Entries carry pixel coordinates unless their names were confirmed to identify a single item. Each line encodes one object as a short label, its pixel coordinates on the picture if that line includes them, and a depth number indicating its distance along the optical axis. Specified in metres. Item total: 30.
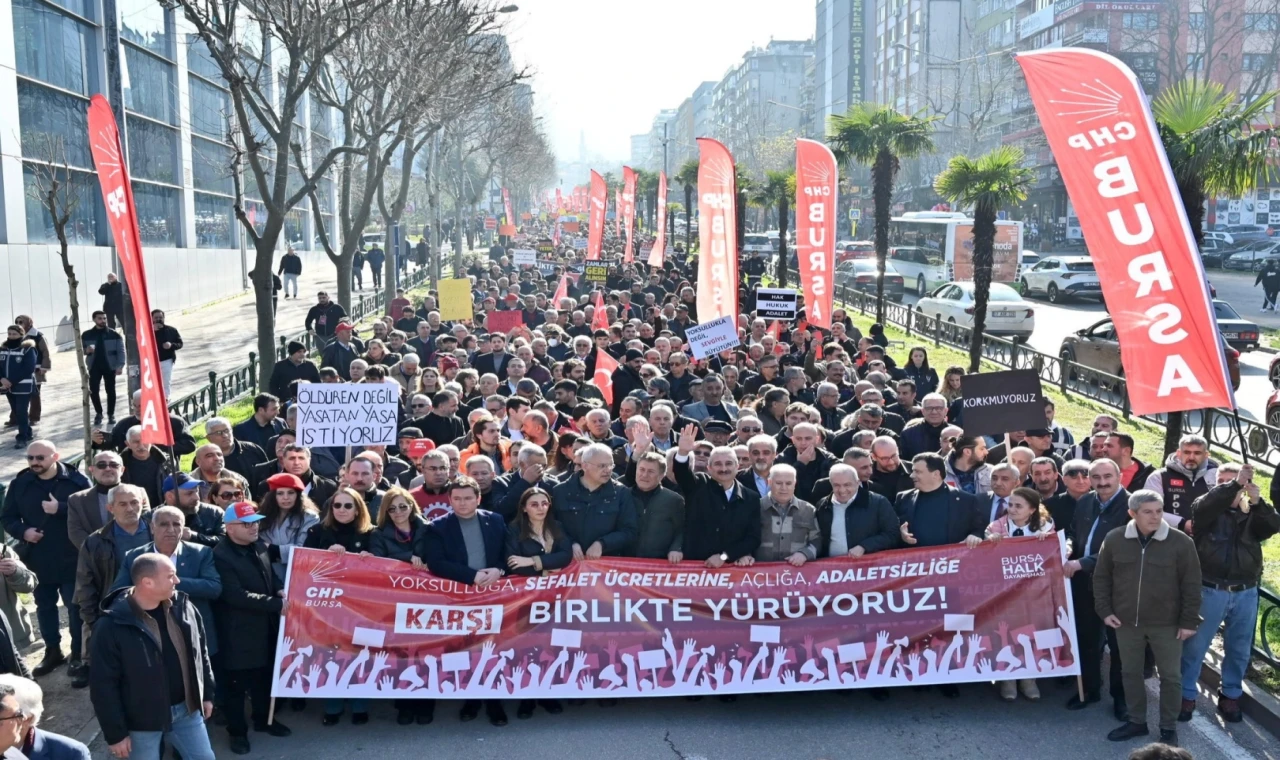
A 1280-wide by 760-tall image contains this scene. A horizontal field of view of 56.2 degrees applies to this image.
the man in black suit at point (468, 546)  7.58
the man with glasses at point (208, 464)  8.89
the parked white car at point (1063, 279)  37.97
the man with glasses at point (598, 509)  7.87
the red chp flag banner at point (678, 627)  7.54
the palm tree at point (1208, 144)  11.84
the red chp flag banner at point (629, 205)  34.88
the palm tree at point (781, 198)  38.44
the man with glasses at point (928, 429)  11.07
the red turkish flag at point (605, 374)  13.93
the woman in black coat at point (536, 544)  7.68
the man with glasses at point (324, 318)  20.47
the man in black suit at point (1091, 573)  7.76
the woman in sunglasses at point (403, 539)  7.62
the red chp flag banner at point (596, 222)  34.69
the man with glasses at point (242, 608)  7.15
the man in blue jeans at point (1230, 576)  7.41
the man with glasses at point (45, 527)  8.28
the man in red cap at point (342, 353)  16.03
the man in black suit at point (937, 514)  8.02
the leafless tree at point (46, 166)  22.98
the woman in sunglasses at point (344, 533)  7.62
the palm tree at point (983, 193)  21.25
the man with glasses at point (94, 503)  8.07
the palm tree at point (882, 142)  29.03
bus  41.09
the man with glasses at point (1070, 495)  8.09
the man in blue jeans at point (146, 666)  5.54
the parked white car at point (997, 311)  28.22
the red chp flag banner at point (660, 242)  30.92
